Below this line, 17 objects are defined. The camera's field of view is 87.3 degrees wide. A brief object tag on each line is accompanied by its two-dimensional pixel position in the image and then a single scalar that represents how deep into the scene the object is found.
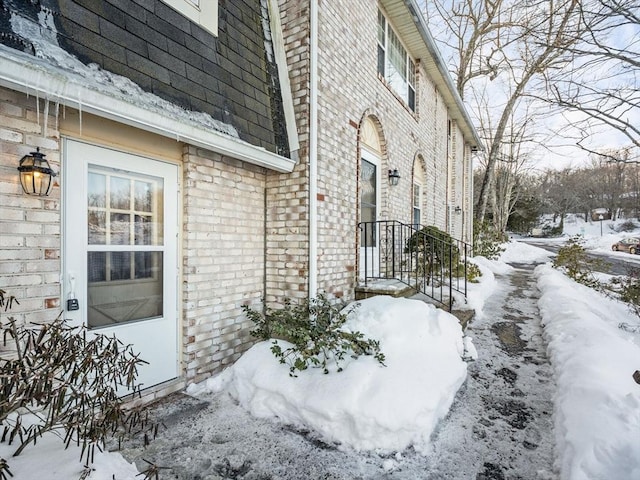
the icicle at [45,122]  2.18
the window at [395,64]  6.48
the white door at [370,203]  5.93
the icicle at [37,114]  2.14
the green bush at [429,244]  6.36
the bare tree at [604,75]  4.68
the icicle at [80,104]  2.16
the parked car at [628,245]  21.67
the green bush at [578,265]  9.00
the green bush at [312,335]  3.16
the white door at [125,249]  2.57
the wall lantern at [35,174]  2.20
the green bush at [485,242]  14.99
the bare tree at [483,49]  7.75
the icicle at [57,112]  2.16
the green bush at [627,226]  36.06
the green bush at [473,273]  7.93
